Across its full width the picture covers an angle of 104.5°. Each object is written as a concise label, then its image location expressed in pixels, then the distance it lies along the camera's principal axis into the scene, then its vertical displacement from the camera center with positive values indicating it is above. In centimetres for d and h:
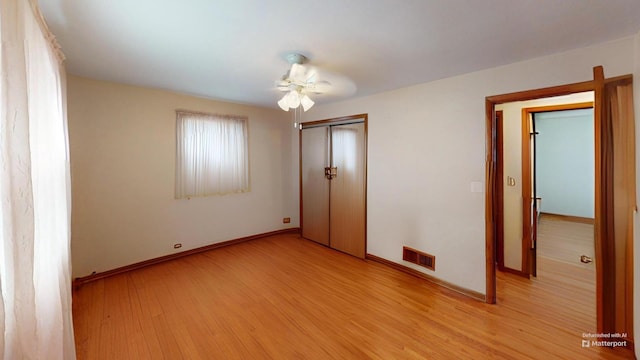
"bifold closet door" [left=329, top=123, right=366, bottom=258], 373 -19
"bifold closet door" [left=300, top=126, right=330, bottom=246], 425 -11
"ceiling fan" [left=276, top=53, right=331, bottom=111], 221 +93
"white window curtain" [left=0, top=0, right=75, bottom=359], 89 -6
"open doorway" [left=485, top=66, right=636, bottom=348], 185 -25
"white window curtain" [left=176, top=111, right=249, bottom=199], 366 +40
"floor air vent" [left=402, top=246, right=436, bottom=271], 298 -101
